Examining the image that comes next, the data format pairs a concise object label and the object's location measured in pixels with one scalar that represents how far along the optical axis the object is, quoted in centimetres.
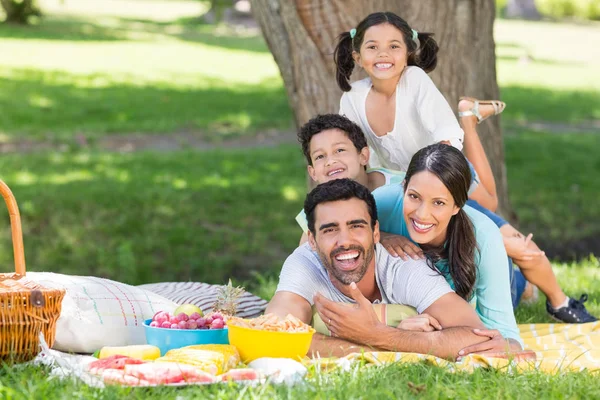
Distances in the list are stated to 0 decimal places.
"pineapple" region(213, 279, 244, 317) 409
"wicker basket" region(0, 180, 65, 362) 358
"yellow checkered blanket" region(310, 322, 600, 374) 370
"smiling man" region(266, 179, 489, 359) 391
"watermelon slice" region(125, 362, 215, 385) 332
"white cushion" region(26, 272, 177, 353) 407
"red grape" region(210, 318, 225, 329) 395
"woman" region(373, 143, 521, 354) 411
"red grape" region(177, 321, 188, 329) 393
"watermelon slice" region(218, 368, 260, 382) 338
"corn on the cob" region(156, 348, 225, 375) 346
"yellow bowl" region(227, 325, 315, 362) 363
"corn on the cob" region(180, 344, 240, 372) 359
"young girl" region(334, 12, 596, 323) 458
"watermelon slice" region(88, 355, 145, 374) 343
